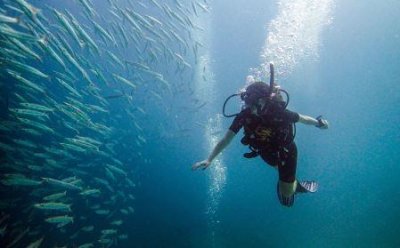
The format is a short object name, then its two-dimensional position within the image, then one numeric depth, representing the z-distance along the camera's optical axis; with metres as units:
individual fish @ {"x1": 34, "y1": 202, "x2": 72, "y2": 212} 8.32
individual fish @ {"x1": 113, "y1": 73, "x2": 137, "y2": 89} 10.55
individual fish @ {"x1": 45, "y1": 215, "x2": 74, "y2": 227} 8.82
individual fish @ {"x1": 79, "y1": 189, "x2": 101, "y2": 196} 9.87
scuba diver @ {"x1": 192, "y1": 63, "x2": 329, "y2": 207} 4.53
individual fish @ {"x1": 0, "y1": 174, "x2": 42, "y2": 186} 8.57
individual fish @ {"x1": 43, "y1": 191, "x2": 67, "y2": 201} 9.00
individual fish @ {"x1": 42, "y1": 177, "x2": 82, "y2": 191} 8.43
